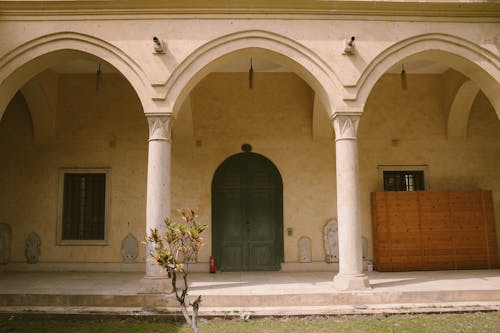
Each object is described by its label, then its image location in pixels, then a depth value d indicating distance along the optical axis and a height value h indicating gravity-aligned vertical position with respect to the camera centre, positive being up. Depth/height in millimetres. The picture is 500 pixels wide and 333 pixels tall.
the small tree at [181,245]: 4281 -151
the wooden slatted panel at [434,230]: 10477 -118
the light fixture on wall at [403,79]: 9773 +3444
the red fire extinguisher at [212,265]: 10484 -909
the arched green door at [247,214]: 10872 +376
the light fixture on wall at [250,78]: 9713 +3506
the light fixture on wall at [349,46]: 7850 +3433
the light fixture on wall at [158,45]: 7707 +3454
